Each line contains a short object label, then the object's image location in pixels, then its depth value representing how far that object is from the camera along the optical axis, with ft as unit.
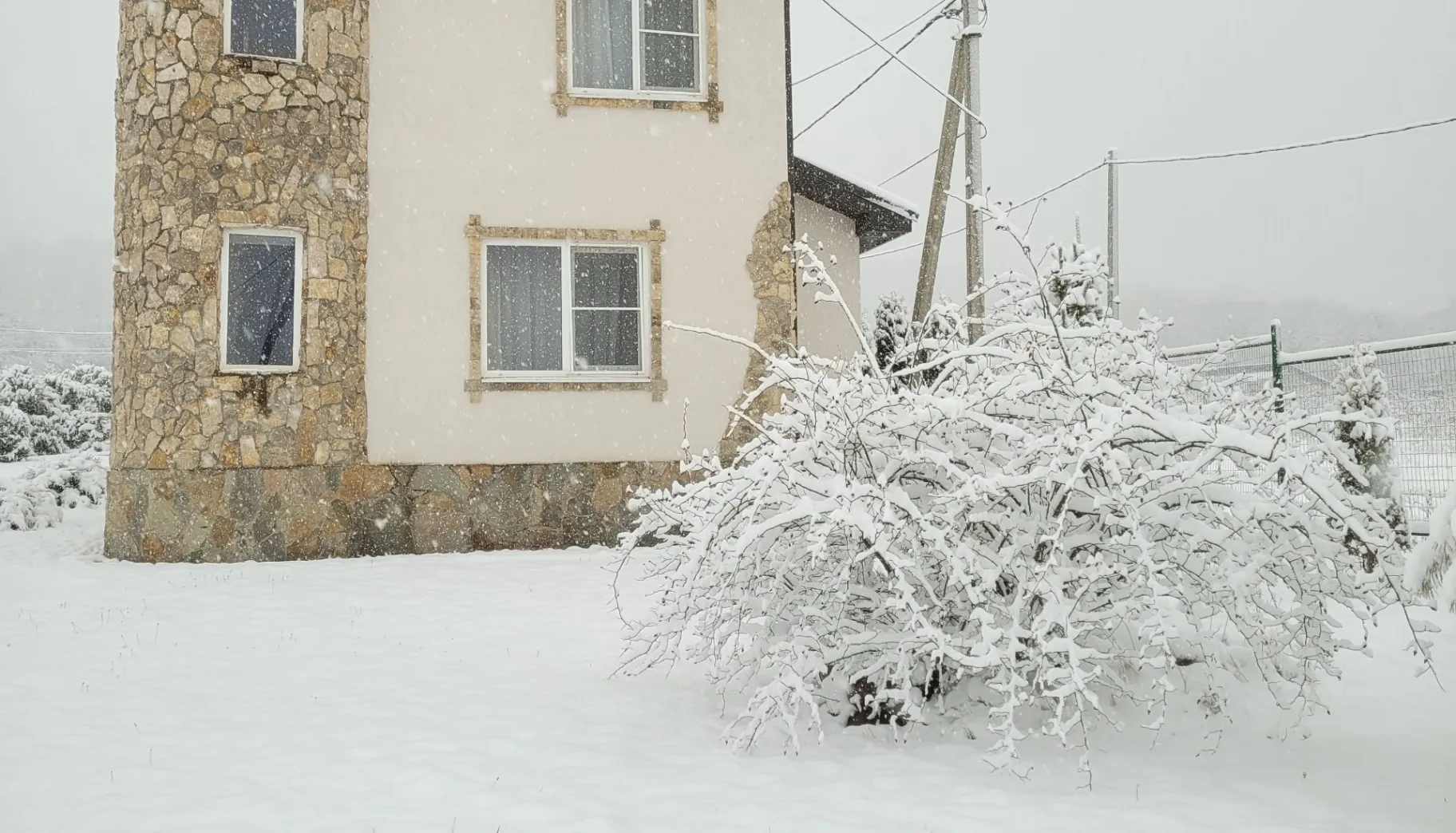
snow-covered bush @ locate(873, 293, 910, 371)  47.03
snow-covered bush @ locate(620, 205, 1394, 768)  13.19
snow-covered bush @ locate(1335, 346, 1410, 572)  24.43
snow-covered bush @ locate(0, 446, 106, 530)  39.65
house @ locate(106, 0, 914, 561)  31.22
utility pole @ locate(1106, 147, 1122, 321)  67.10
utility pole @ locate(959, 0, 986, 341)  35.81
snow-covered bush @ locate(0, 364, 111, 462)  74.64
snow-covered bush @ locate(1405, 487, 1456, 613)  10.78
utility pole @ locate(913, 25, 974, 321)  38.00
